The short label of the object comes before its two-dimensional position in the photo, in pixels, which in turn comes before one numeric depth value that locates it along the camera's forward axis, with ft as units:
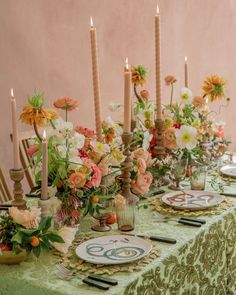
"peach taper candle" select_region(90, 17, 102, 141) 5.94
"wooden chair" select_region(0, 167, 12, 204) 8.61
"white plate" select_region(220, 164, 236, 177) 8.08
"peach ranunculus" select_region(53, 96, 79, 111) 5.82
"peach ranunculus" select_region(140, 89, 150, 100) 7.59
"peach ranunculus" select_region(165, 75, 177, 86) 7.68
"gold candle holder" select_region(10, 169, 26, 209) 5.32
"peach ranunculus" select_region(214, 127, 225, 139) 8.50
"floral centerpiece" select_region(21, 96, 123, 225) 5.40
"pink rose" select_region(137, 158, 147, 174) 6.05
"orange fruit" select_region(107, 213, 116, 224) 5.92
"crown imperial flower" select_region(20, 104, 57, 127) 5.32
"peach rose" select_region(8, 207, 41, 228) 4.77
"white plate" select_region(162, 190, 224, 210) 6.41
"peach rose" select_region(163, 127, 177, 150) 7.14
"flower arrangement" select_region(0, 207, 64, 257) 4.73
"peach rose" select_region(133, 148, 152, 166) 6.21
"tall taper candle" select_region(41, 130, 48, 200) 5.08
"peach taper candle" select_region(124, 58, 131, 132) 5.63
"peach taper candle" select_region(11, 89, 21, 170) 5.35
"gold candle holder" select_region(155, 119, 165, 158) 7.16
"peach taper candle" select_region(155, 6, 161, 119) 7.00
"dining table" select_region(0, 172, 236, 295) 4.52
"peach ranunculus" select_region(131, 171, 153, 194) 6.16
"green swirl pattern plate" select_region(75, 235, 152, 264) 4.86
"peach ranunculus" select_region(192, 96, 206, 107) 7.77
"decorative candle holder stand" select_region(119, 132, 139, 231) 5.72
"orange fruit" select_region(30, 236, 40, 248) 4.72
